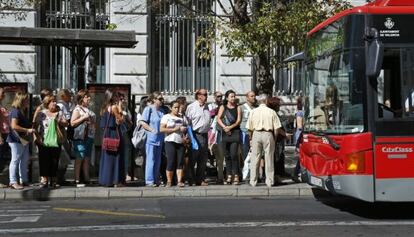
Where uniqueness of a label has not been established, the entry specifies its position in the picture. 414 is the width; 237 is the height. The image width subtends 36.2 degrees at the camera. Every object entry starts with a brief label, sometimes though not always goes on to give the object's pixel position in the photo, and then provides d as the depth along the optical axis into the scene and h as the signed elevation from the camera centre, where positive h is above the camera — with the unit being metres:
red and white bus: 8.73 +0.24
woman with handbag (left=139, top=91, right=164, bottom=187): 12.50 -0.32
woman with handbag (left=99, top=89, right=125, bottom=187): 12.24 -0.43
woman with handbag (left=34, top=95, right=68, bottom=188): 11.91 -0.22
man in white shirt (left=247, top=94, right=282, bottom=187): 12.34 -0.22
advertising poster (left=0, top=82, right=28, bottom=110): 13.18 +0.74
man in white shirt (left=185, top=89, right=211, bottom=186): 12.53 -0.09
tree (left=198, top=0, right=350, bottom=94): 14.02 +2.17
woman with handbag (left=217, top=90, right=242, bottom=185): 12.55 -0.05
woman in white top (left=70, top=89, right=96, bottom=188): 12.25 -0.15
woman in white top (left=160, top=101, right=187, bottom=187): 12.21 -0.26
